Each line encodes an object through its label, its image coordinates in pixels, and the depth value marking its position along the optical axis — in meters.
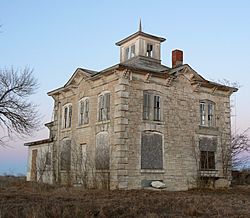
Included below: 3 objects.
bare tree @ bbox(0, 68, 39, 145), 30.16
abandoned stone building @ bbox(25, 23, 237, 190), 21.97
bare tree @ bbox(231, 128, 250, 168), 27.58
